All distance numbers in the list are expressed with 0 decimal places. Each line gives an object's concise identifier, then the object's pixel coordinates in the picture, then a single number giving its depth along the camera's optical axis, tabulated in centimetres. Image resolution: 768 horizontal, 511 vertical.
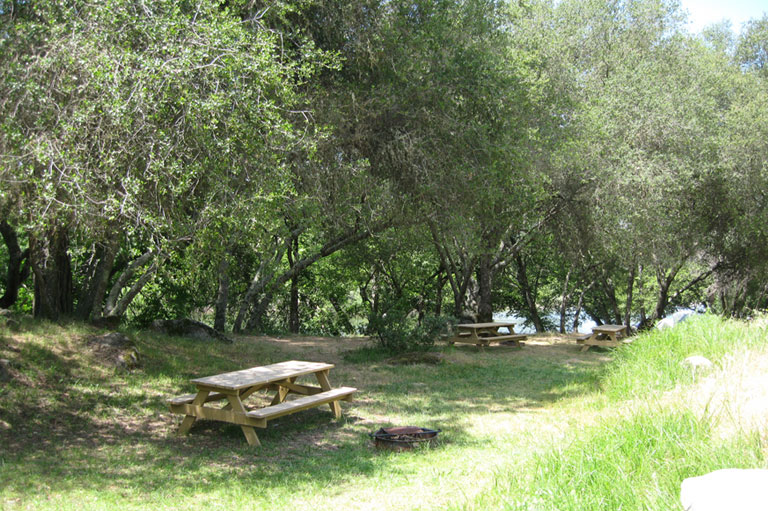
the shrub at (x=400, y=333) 1260
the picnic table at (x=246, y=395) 624
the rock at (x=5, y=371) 720
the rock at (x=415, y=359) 1170
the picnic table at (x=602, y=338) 1448
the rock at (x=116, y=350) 877
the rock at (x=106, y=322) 1029
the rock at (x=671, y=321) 1025
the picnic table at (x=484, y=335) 1460
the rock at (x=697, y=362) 654
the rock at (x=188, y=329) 1261
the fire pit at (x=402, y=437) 611
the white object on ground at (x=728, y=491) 236
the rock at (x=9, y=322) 875
